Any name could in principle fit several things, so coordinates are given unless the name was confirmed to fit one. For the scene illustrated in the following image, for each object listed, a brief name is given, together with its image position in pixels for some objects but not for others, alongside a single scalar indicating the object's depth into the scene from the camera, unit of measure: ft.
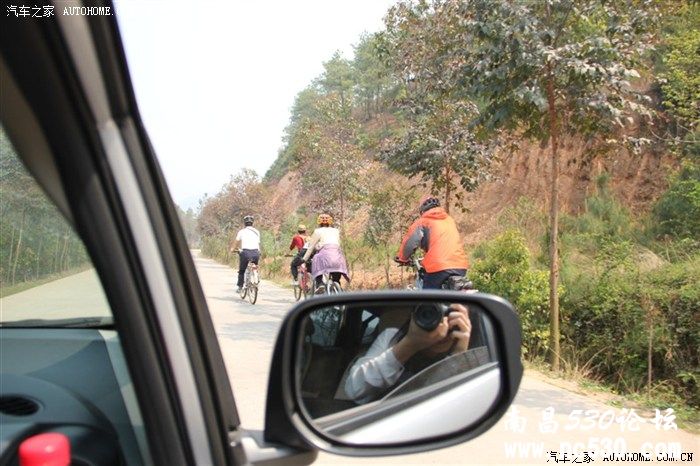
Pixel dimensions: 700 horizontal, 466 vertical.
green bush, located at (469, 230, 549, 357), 26.25
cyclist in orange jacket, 22.06
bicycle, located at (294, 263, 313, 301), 36.27
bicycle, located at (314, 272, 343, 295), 29.78
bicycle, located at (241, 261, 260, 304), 38.34
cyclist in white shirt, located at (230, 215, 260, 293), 39.14
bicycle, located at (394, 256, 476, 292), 21.96
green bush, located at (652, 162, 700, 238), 44.77
